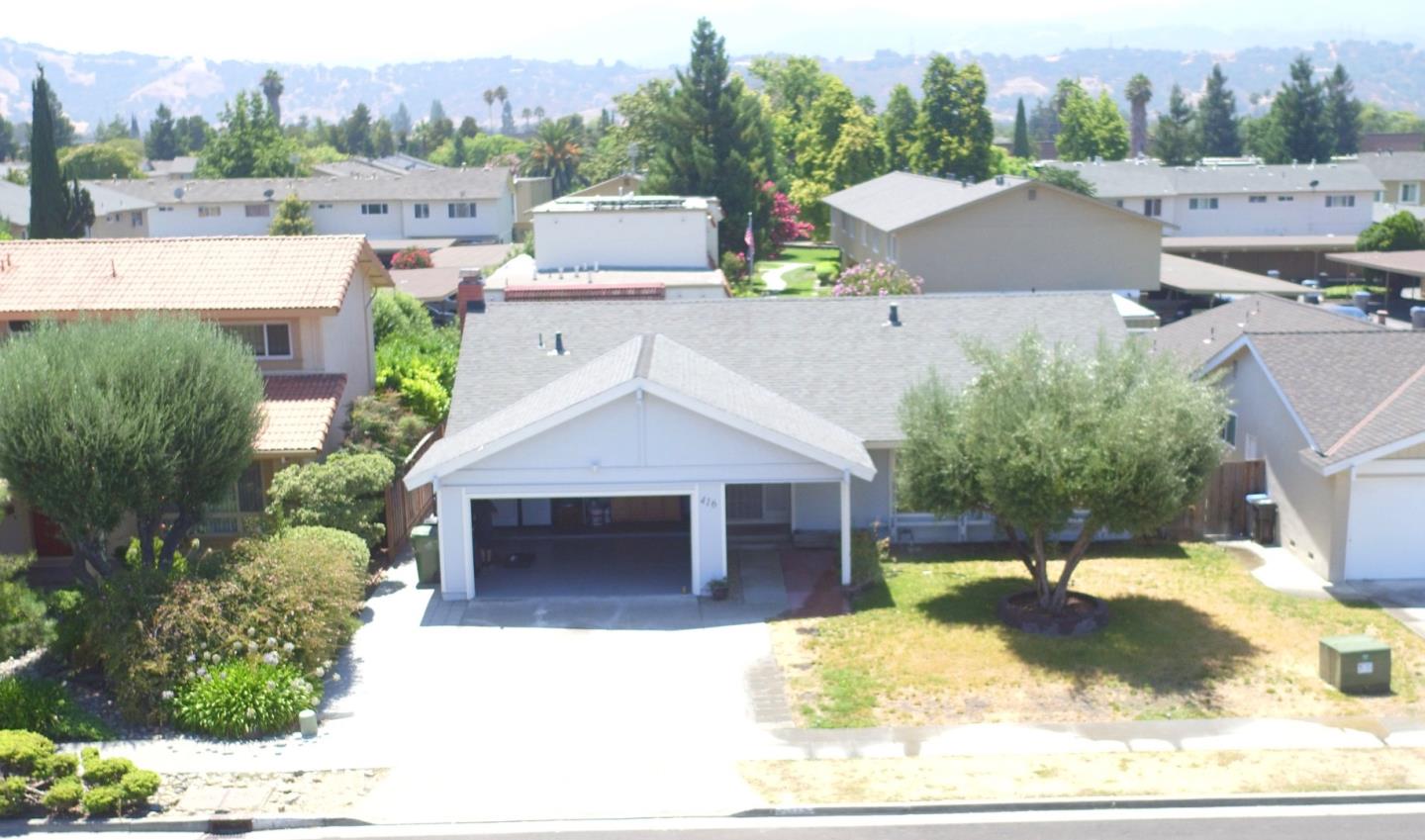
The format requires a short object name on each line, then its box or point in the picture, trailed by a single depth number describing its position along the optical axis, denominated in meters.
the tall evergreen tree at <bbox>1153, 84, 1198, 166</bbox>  119.75
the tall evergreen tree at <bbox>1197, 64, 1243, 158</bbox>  132.88
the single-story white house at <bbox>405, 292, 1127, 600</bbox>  24.73
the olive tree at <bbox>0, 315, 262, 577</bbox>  20.64
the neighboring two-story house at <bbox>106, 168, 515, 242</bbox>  83.25
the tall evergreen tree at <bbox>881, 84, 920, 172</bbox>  94.19
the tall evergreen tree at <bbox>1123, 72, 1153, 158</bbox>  165.18
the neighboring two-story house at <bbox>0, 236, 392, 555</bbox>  28.23
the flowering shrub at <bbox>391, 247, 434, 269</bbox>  67.81
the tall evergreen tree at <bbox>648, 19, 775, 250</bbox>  72.06
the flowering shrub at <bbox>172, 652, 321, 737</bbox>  19.34
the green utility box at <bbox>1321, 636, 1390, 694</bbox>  20.03
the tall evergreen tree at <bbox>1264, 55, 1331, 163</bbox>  108.19
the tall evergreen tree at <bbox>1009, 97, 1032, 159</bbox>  134.25
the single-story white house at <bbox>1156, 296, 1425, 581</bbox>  24.42
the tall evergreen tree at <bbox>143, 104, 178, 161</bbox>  175.38
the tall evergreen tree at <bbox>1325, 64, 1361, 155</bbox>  133.38
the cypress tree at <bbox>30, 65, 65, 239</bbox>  59.88
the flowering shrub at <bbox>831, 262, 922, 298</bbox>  47.56
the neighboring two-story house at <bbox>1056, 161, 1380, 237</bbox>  77.12
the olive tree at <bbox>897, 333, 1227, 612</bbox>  21.16
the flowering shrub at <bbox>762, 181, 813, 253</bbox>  74.81
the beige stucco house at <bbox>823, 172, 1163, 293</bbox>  53.62
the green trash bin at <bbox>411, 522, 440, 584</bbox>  26.27
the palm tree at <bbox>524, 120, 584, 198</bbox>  114.38
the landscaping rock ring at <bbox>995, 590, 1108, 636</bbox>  22.73
